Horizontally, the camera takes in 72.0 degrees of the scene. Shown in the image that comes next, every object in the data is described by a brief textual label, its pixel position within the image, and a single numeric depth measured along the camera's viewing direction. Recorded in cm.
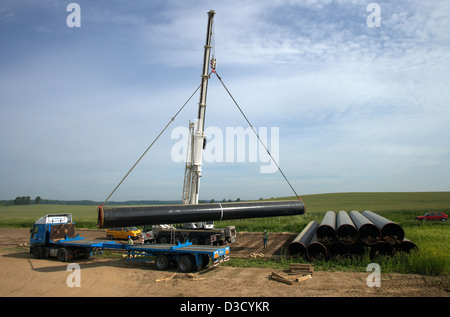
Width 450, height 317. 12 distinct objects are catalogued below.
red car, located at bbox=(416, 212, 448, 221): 3266
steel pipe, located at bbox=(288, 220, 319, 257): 1511
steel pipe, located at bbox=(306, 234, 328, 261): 1469
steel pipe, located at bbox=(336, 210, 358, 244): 1457
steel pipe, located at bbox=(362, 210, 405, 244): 1404
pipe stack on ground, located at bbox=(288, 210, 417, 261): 1413
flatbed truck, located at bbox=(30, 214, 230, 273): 1391
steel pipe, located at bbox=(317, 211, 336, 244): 1483
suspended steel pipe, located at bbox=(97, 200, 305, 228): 1228
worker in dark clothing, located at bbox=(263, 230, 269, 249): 1973
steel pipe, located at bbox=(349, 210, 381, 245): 1424
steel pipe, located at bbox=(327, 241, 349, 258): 1464
